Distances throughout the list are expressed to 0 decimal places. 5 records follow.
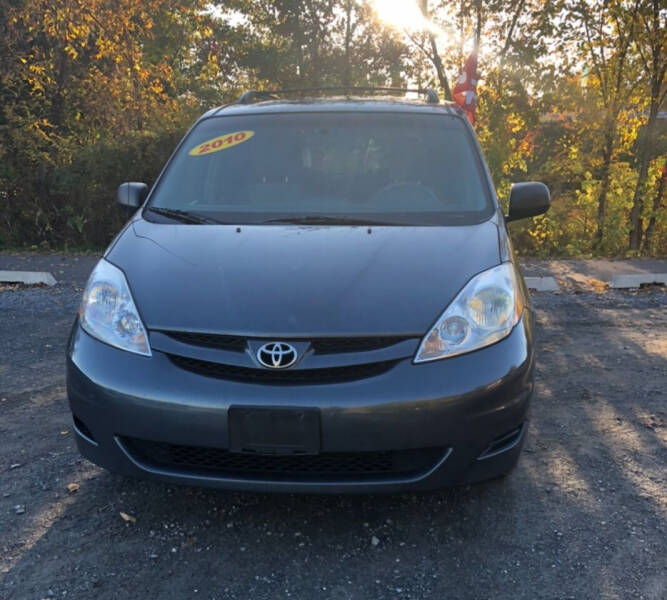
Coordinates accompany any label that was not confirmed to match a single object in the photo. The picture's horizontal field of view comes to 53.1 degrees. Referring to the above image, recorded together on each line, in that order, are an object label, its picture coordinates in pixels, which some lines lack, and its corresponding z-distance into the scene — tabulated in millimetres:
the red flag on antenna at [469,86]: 8568
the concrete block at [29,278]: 7207
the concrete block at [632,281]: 7312
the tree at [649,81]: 9086
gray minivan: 2201
